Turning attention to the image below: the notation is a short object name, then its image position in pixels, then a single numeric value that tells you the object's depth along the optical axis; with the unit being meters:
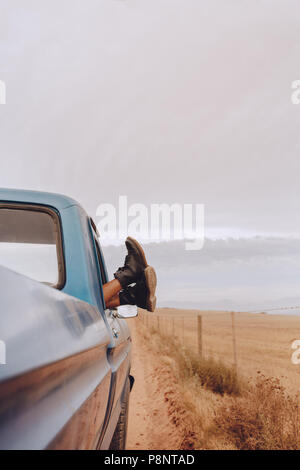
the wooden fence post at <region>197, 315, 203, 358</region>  11.30
